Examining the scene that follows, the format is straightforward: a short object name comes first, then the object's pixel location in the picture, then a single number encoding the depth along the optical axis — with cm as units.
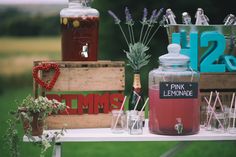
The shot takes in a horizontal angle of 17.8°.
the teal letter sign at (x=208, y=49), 356
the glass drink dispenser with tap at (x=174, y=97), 324
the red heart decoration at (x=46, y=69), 341
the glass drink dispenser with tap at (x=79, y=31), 350
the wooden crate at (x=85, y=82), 346
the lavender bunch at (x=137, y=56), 348
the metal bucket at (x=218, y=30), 360
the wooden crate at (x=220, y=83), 362
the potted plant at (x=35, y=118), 321
